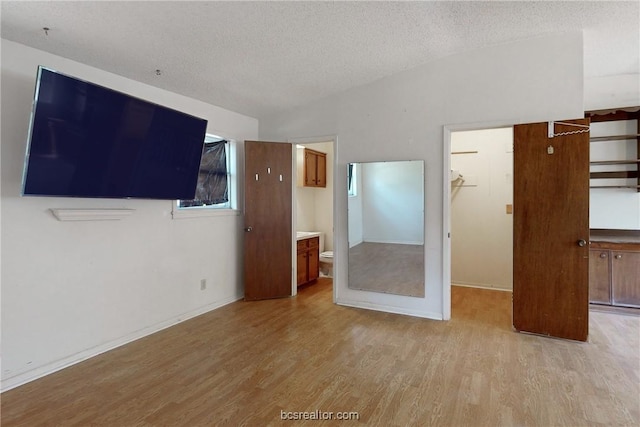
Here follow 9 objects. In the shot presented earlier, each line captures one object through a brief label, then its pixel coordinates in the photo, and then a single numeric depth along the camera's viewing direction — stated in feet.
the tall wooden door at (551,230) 9.80
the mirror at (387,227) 12.21
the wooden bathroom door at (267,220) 13.93
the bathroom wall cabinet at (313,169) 16.96
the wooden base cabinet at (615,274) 12.10
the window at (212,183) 12.34
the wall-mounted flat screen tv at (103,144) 7.15
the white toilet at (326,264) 18.03
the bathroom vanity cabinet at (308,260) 15.97
